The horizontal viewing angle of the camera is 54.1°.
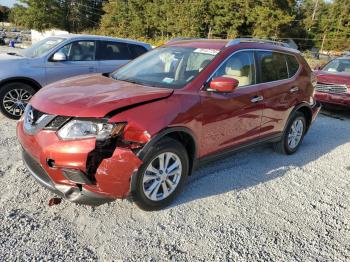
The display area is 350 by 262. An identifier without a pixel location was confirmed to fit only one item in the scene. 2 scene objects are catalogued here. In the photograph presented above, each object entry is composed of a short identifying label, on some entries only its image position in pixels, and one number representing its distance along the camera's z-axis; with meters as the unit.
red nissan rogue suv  3.04
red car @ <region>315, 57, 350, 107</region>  8.45
